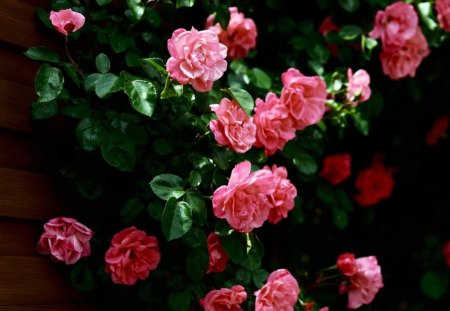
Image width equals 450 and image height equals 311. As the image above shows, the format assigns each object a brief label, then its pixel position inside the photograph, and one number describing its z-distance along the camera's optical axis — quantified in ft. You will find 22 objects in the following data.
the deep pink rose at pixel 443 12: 5.83
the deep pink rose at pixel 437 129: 6.77
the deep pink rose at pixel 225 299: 4.71
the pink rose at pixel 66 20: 4.57
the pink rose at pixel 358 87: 5.35
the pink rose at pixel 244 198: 4.52
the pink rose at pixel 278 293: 4.75
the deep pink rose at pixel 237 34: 5.49
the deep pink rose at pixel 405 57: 5.73
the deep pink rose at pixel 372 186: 6.33
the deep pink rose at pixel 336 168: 5.91
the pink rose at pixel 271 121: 4.90
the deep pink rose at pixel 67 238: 4.63
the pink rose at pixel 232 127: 4.64
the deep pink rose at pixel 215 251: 4.80
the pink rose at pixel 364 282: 5.31
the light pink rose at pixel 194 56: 4.57
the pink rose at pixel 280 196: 4.80
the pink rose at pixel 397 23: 5.65
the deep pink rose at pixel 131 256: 4.65
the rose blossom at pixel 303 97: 4.97
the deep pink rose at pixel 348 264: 5.30
